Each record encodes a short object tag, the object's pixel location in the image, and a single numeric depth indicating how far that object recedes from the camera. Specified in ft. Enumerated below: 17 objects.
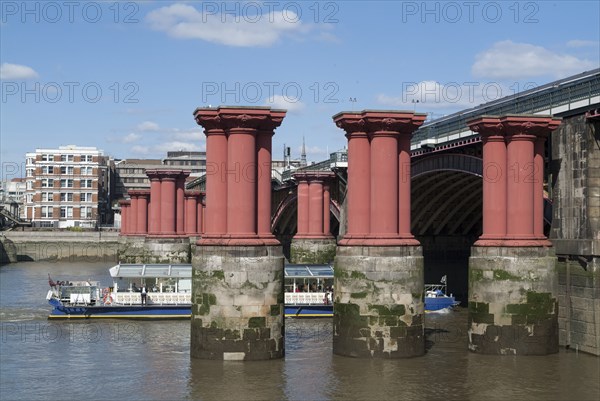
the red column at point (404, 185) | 151.23
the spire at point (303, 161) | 454.72
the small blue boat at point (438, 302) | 224.74
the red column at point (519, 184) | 155.33
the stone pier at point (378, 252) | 146.20
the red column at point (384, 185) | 148.66
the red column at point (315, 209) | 329.31
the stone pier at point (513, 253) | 152.05
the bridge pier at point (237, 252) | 141.79
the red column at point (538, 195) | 156.72
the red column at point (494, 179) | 156.87
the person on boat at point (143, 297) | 214.07
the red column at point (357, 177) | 149.69
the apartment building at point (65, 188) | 590.96
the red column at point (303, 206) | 330.34
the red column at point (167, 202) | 356.59
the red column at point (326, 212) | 331.06
